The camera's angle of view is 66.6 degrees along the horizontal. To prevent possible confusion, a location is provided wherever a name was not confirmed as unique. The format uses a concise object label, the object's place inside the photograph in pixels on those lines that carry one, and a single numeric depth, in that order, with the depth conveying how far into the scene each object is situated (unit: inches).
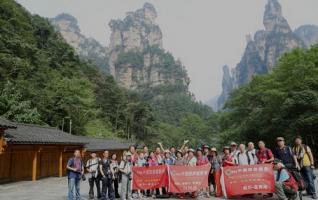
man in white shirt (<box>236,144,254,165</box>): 288.7
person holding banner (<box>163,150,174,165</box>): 330.1
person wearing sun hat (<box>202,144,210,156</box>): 322.3
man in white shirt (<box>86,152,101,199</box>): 312.0
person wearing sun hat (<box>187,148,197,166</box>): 311.8
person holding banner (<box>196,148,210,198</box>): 311.0
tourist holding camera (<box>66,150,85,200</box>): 287.4
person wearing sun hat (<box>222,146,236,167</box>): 298.0
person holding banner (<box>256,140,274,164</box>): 276.4
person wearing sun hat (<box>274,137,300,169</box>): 259.7
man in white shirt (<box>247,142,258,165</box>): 286.8
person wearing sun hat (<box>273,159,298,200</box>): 243.2
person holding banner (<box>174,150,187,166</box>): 317.2
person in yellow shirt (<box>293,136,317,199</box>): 273.2
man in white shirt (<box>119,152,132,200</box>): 297.6
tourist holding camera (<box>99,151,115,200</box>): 299.1
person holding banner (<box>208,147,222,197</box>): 300.1
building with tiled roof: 490.2
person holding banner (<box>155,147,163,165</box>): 326.9
